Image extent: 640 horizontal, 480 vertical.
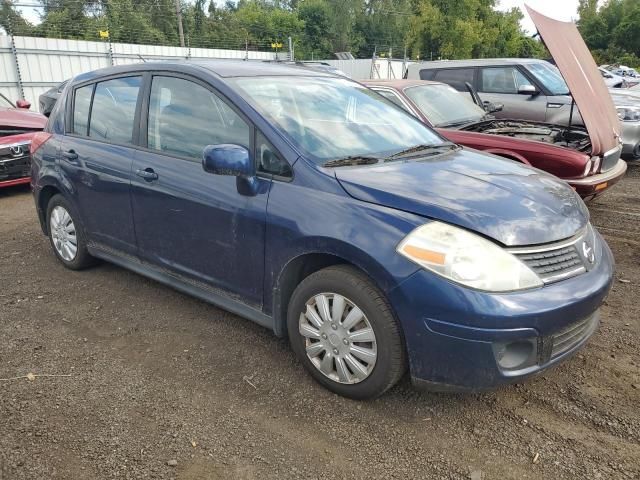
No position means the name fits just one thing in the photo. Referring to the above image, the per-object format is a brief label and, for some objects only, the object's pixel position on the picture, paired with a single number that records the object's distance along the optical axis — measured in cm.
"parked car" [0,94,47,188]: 725
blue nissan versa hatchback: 237
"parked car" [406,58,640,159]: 855
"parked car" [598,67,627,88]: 1944
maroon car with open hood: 512
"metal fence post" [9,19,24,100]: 1523
